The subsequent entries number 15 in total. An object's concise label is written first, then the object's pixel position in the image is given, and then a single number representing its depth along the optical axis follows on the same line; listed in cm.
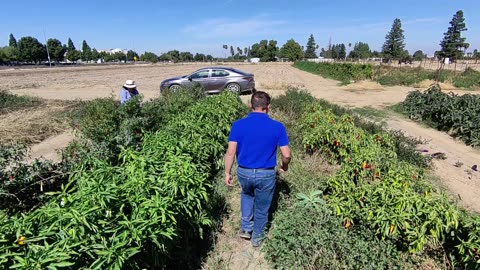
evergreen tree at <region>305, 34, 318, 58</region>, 12490
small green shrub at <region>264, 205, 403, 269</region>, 268
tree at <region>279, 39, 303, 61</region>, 11588
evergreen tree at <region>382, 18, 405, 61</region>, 7231
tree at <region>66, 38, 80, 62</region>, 10838
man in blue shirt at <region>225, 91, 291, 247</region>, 304
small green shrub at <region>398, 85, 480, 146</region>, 779
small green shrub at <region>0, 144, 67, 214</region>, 338
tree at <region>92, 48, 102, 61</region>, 12212
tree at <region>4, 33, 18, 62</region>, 8918
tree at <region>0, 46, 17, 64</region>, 8819
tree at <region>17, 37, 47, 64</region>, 9231
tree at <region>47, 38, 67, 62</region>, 9906
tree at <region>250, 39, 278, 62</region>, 12288
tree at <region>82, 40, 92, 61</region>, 11886
